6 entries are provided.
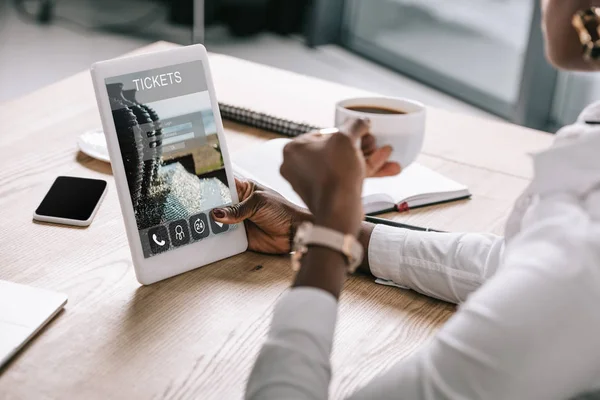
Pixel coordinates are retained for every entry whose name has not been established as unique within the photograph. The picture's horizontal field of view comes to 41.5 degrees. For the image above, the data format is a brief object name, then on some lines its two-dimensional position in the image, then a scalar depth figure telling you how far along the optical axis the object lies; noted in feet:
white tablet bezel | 3.38
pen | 3.93
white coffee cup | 3.31
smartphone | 3.92
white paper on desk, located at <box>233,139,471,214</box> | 4.23
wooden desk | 2.89
